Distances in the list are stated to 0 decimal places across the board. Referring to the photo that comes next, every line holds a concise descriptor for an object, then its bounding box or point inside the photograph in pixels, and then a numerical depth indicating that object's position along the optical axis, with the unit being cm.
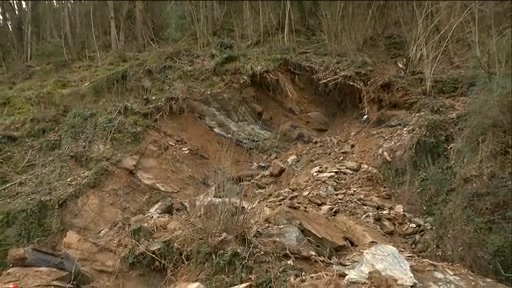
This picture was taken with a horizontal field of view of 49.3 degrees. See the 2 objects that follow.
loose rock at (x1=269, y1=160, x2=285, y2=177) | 649
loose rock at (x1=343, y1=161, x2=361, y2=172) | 619
